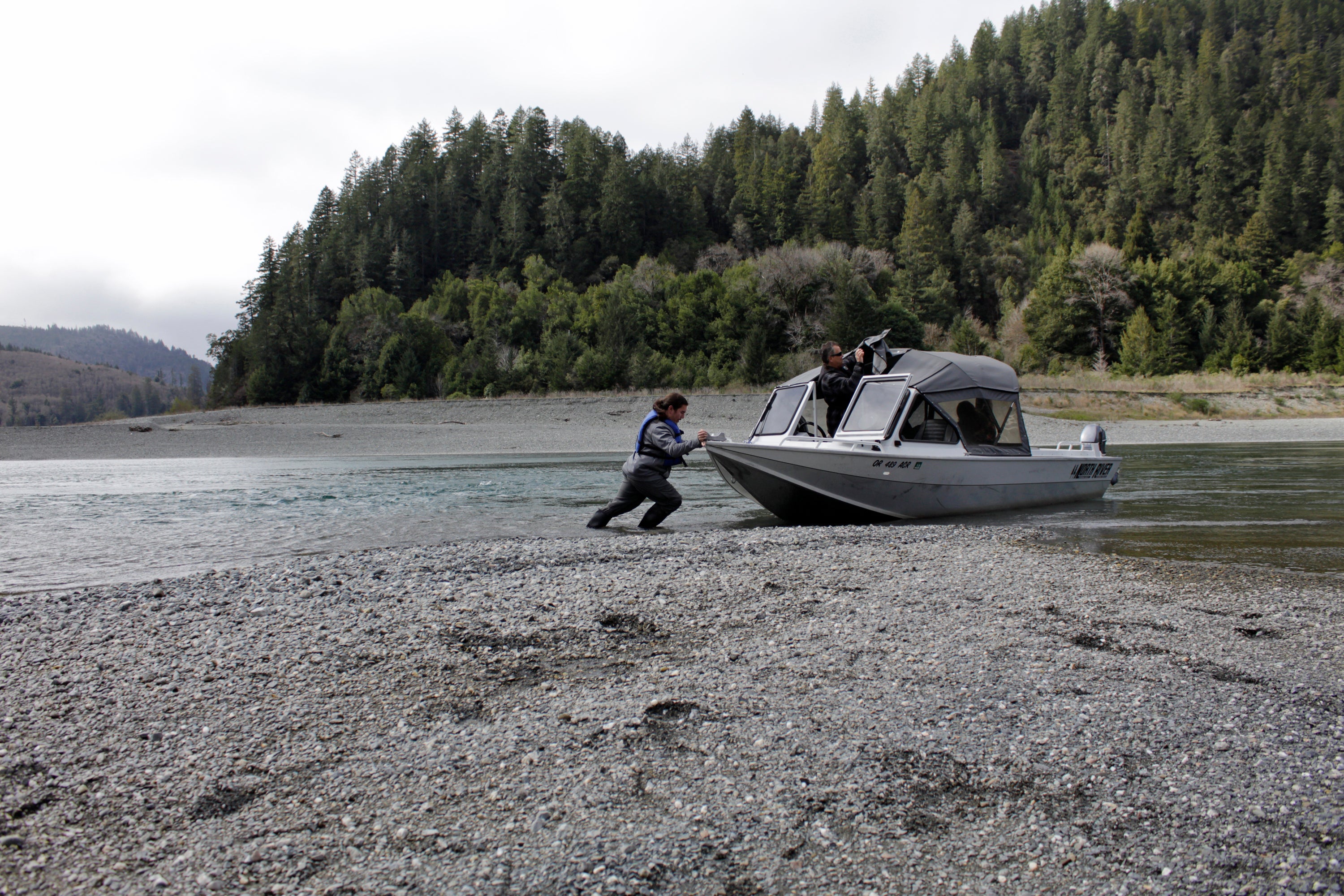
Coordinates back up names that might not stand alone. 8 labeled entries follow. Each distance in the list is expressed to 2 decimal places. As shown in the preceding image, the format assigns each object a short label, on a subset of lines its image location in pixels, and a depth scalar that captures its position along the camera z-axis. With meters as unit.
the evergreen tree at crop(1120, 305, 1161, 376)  62.16
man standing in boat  11.59
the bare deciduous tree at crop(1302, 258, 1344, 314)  72.62
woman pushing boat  10.29
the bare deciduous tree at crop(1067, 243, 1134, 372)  71.38
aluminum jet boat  10.51
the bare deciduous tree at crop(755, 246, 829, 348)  62.41
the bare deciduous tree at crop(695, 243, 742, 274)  87.44
